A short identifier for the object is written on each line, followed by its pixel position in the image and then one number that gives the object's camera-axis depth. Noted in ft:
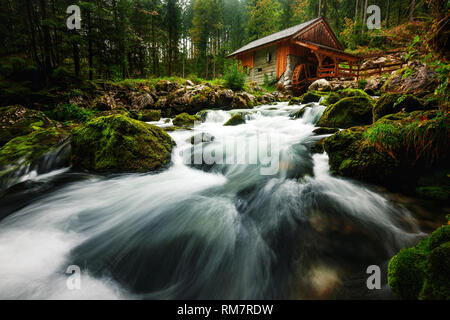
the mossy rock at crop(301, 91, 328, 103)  37.72
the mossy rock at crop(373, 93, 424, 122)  13.28
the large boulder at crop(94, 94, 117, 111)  34.08
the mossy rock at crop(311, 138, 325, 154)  15.32
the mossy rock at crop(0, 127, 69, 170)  13.89
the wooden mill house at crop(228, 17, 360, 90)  58.08
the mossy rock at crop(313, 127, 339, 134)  18.41
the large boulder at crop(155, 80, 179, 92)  44.09
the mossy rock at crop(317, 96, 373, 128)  18.01
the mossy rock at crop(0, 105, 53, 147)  19.47
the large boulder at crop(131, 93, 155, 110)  39.59
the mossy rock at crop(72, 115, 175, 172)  13.76
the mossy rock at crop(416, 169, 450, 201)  8.95
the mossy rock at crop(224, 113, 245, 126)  30.12
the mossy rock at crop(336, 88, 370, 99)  23.93
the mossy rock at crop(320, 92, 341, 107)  27.50
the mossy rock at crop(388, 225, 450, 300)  4.29
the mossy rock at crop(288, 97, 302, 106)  39.96
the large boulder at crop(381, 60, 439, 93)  18.15
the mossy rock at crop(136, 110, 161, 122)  34.15
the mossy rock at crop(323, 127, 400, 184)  10.27
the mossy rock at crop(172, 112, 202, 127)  30.00
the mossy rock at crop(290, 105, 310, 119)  28.14
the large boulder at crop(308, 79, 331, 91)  45.01
